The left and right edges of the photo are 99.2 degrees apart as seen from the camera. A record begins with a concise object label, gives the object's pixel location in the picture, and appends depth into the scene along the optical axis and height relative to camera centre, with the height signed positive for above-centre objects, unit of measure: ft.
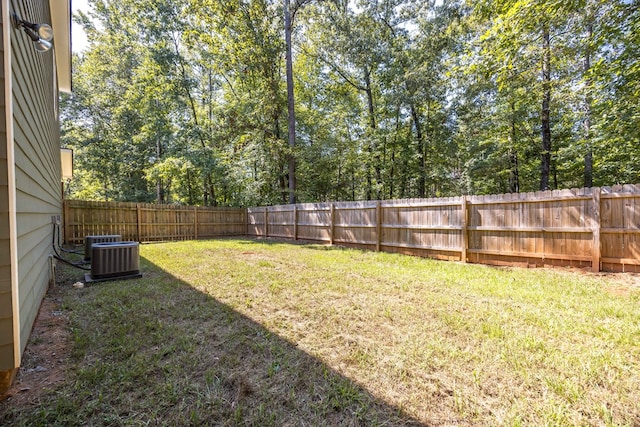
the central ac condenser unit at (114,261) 14.89 -2.62
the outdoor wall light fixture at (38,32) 6.34 +4.46
